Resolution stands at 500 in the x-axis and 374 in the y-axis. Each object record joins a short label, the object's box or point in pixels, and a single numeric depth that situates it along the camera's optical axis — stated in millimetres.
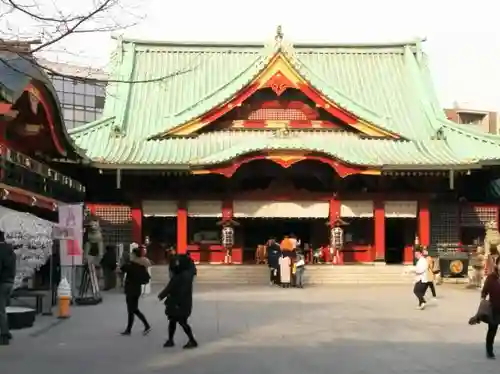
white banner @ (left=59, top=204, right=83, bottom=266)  17656
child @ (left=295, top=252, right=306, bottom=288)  25125
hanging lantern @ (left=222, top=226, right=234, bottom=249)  30156
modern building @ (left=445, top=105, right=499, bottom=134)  57469
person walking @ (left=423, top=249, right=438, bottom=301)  18866
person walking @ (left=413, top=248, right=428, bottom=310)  18078
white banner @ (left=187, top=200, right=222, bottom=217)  30641
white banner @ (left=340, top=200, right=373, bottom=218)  30656
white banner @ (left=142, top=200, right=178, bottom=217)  30547
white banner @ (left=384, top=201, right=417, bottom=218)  30797
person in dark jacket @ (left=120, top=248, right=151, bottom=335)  13359
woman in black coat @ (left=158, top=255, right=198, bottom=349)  11680
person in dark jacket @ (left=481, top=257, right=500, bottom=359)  10820
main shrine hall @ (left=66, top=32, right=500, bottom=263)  29719
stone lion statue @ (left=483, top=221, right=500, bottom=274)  24847
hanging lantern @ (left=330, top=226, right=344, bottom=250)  29984
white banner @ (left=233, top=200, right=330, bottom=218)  30734
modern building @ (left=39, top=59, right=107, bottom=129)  67750
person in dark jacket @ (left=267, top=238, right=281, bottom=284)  25875
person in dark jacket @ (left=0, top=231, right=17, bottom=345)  11680
